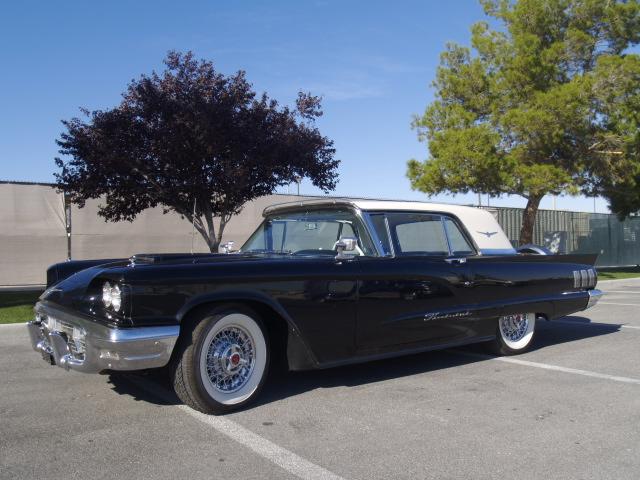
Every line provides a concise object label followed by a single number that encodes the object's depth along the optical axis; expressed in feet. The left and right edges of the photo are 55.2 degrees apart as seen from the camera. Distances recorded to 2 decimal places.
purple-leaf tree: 39.50
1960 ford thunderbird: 13.42
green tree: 59.98
